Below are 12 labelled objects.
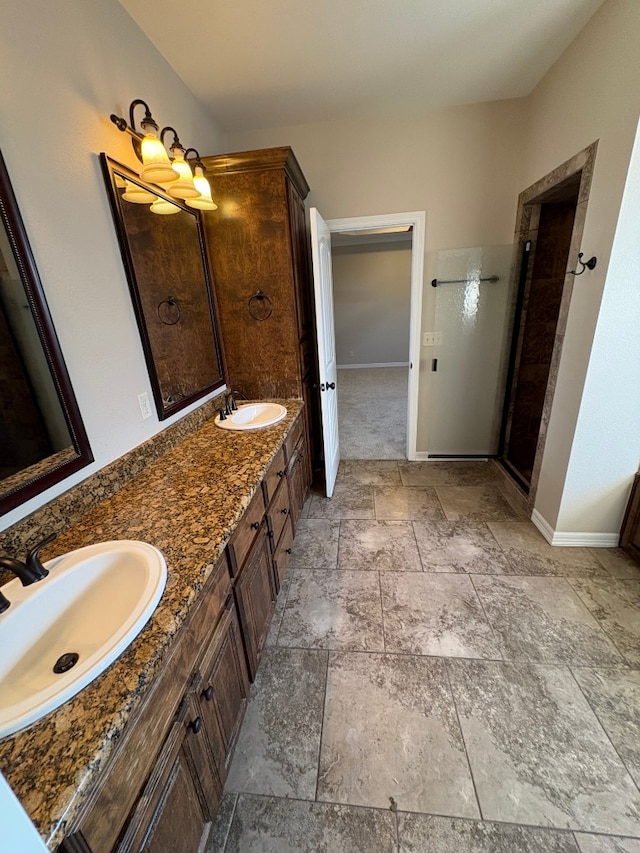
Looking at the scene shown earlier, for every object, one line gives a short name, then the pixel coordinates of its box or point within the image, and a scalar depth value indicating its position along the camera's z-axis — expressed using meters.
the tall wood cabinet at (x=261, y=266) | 2.02
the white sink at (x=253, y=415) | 1.96
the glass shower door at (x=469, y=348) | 2.71
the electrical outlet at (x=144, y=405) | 1.53
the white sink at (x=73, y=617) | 0.65
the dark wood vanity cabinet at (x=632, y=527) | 1.90
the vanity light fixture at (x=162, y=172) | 1.35
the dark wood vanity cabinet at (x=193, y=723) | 0.62
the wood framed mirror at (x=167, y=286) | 1.46
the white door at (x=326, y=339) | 2.19
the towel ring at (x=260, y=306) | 2.22
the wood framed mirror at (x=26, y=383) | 0.96
